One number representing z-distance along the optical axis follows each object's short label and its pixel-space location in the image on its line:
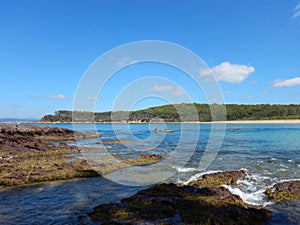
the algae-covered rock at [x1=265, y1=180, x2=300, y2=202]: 13.50
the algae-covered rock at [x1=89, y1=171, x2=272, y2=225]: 9.56
